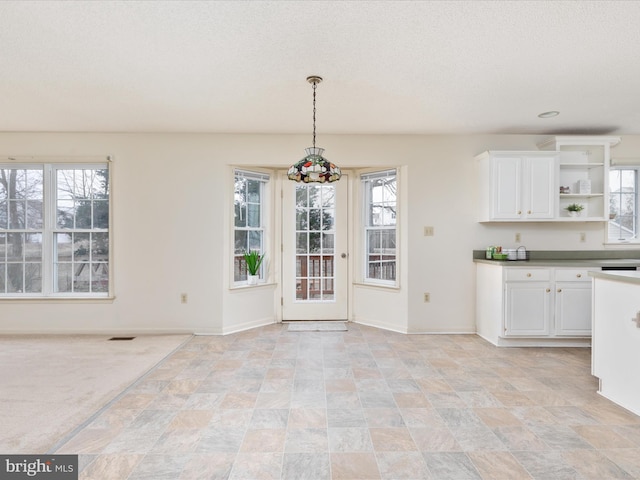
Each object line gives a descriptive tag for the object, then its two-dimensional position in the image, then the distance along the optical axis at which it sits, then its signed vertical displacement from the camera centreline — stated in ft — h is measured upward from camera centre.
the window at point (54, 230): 14.06 +0.36
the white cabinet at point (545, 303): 12.32 -2.24
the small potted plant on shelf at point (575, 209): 13.50 +1.05
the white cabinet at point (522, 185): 13.05 +1.90
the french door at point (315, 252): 15.74 -0.60
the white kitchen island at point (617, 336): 7.57 -2.21
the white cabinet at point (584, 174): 13.34 +2.42
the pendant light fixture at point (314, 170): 9.48 +1.80
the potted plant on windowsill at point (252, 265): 14.90 -1.11
